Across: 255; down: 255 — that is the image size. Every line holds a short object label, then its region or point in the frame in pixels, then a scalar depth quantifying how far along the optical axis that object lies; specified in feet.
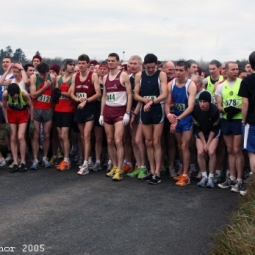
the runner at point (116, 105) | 27.25
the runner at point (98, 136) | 29.60
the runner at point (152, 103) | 26.14
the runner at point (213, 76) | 31.15
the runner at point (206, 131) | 25.04
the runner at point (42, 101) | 29.50
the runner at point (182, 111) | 25.68
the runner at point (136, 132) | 27.68
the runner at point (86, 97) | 28.60
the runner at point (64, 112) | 29.40
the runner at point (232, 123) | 24.31
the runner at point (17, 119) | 28.58
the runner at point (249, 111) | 20.33
